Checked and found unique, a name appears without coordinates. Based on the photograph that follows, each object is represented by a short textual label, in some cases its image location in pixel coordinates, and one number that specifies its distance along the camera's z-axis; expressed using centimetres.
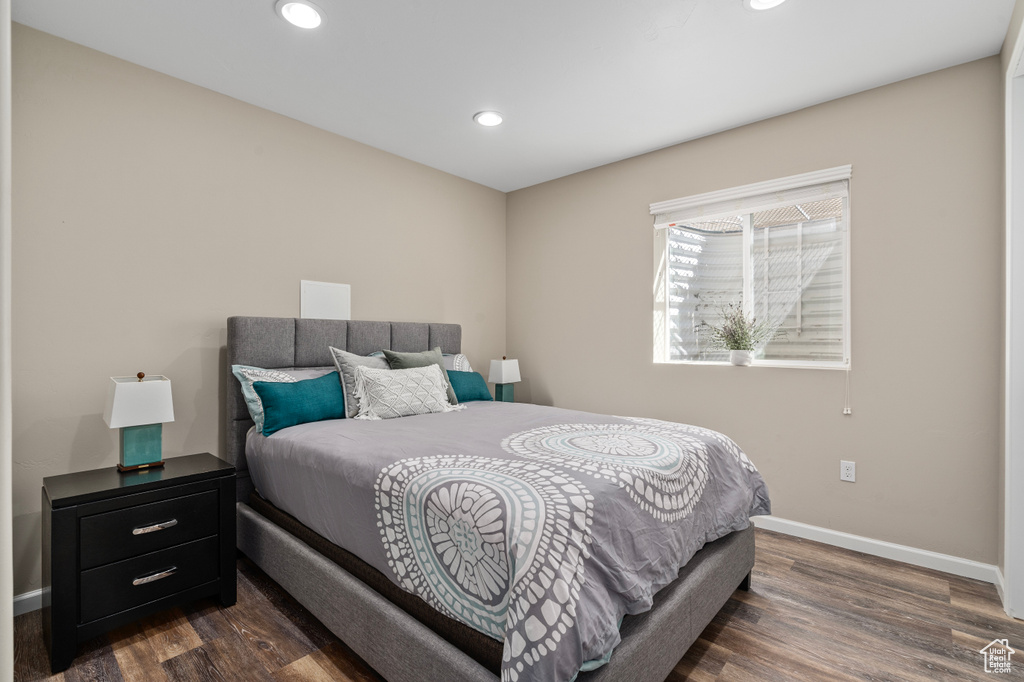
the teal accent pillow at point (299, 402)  250
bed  128
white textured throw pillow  275
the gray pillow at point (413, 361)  311
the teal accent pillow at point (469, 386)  338
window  301
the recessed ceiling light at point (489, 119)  308
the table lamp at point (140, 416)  210
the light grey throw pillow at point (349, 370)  279
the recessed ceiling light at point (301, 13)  208
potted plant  328
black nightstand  178
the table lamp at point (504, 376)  410
